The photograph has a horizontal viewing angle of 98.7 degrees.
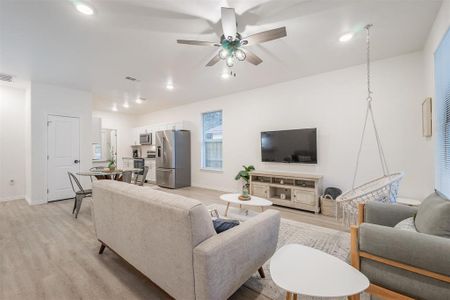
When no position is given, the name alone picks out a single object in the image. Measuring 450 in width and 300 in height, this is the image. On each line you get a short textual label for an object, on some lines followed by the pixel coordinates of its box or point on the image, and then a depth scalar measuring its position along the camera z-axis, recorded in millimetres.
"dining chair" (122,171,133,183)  4146
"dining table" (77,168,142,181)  3596
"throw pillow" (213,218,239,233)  1522
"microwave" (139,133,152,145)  7248
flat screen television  4016
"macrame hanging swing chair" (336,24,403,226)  2277
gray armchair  981
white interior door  4602
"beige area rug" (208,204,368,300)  1723
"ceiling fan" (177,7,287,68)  1979
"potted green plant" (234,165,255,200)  4820
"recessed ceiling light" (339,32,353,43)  2597
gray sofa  1206
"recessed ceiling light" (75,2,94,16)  2006
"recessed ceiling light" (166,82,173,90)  4498
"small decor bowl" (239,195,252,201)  3127
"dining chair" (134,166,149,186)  4348
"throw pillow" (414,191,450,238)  1139
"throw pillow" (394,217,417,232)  1422
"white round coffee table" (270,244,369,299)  954
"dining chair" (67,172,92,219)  3521
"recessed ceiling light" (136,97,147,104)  5771
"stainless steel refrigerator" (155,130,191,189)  6012
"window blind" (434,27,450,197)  2002
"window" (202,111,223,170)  5941
